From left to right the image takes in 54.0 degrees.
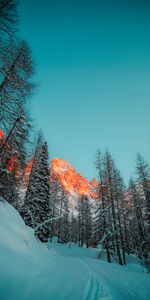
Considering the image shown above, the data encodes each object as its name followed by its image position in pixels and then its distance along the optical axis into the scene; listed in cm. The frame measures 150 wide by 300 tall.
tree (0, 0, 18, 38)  539
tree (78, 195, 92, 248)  3462
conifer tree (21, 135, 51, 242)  1541
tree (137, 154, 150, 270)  1581
